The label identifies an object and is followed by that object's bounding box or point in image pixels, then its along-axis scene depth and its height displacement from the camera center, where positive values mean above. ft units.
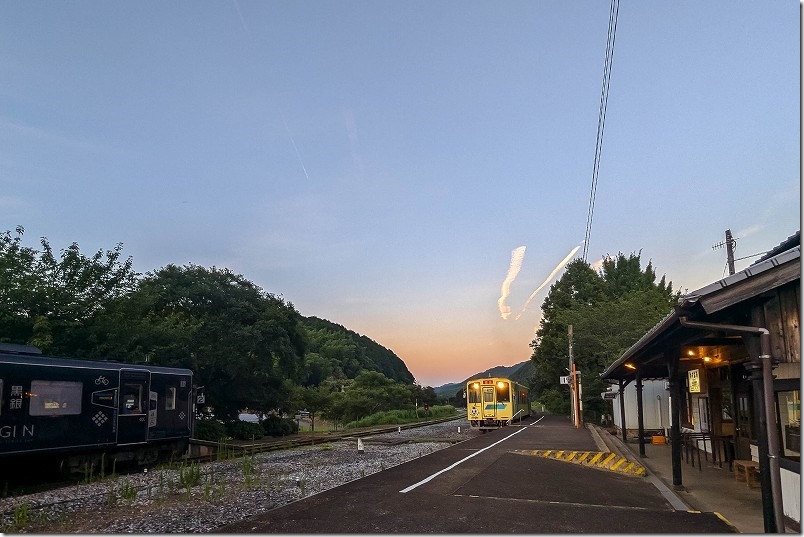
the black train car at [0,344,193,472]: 41.52 -3.09
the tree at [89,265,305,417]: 86.07 +5.83
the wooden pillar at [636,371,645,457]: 55.14 -4.88
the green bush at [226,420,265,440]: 88.38 -8.80
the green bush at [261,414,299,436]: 95.69 -8.83
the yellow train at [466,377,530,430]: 107.14 -5.43
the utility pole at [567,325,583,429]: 103.86 -3.65
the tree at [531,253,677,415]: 128.57 +13.20
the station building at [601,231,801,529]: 22.33 +1.75
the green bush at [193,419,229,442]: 82.65 -8.29
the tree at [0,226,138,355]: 65.87 +9.26
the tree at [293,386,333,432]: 124.26 -6.00
